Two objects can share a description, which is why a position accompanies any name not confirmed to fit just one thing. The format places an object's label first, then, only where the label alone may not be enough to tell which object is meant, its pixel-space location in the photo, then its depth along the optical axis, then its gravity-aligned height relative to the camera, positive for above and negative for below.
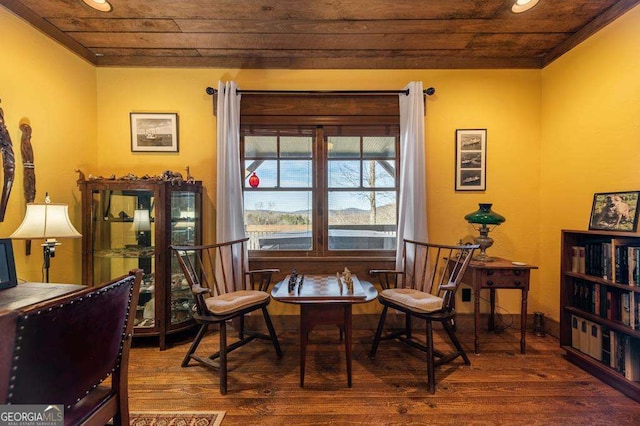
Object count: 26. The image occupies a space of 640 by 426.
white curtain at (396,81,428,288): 2.72 +0.30
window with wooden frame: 2.94 +0.23
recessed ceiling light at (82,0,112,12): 2.08 +1.52
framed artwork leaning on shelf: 1.99 -0.01
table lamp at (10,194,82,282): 1.84 -0.09
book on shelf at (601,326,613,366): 2.02 -0.97
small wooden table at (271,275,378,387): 1.87 -0.65
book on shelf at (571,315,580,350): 2.24 -0.97
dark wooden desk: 1.40 -0.45
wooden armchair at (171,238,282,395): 1.99 -0.68
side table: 2.37 -0.58
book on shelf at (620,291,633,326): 1.87 -0.65
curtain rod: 2.80 +1.16
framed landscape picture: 2.88 +0.79
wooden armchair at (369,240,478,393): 2.01 -0.67
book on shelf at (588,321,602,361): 2.08 -0.96
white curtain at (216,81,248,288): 2.72 +0.35
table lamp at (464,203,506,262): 2.52 -0.10
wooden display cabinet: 2.43 -0.26
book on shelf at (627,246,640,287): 1.81 -0.36
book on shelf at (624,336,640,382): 1.86 -0.98
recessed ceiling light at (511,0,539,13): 2.08 +1.51
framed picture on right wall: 2.88 +0.55
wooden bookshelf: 1.85 -0.69
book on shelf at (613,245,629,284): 1.87 -0.36
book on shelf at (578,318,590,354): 2.17 -0.95
